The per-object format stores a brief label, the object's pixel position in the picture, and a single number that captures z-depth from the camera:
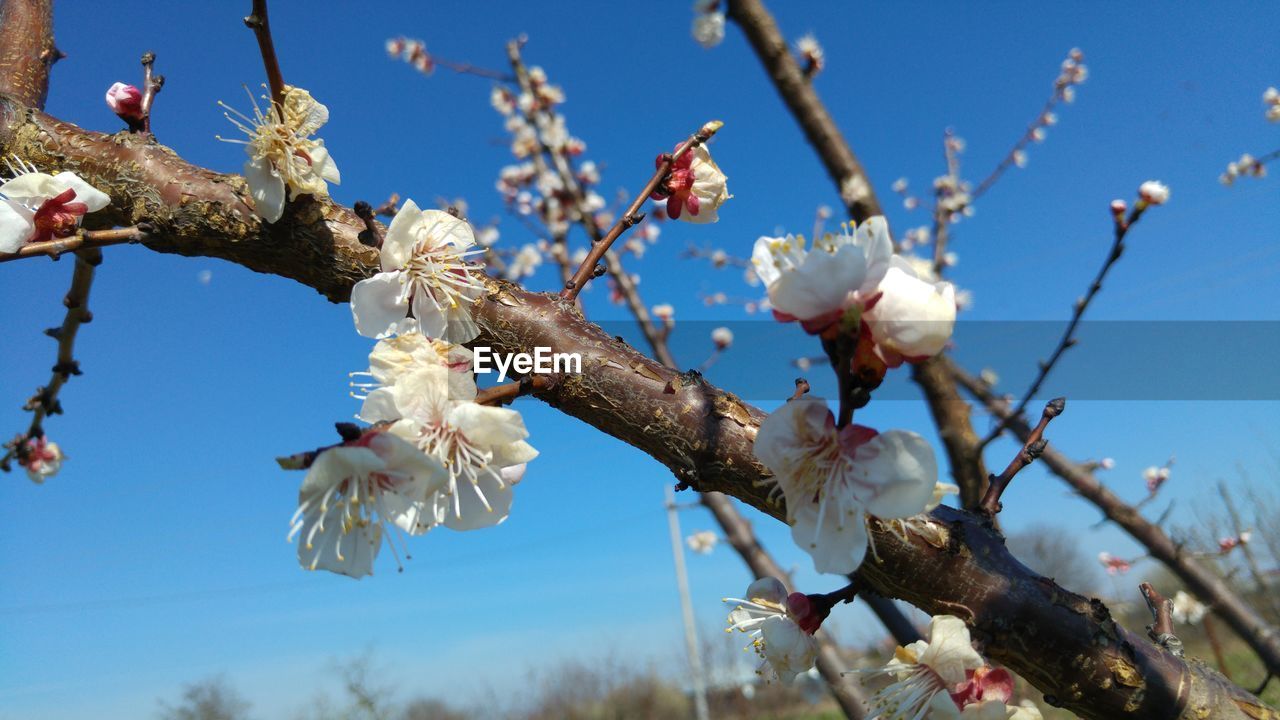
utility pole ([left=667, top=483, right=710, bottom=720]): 13.50
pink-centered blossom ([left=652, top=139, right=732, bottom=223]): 0.22
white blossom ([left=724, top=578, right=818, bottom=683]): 0.17
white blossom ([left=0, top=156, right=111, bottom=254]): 0.18
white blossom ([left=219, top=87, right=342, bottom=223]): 0.18
